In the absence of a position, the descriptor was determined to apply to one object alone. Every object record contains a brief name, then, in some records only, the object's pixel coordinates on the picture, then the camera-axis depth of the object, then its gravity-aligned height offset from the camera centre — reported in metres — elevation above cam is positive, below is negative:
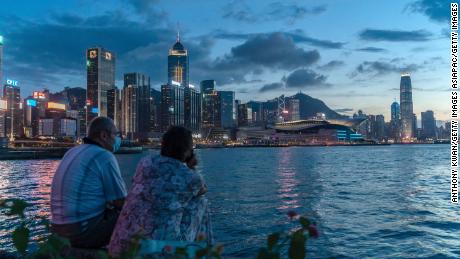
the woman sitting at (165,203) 3.53 -0.53
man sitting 4.18 -0.54
